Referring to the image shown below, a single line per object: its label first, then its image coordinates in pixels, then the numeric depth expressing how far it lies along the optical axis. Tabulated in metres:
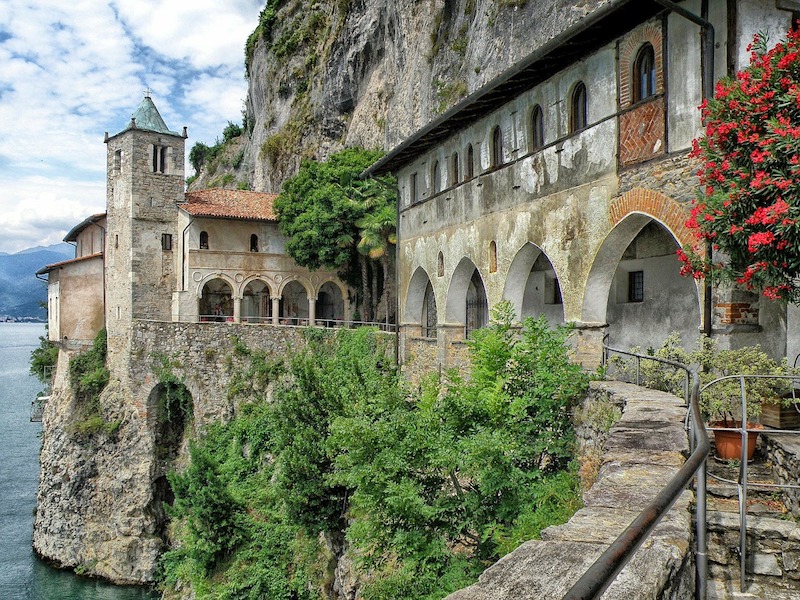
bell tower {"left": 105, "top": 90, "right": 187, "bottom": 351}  31.38
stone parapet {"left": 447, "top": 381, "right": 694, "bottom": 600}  3.30
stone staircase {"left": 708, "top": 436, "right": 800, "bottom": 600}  5.24
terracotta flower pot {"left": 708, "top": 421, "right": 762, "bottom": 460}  7.14
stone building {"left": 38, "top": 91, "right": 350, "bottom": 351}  31.59
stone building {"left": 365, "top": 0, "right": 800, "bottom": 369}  10.01
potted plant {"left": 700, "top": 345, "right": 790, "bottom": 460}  7.28
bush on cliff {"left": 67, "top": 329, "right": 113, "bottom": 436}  28.91
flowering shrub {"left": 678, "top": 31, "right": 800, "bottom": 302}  7.30
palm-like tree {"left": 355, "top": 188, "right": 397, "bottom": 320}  29.17
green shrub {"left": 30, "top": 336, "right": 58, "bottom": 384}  38.09
